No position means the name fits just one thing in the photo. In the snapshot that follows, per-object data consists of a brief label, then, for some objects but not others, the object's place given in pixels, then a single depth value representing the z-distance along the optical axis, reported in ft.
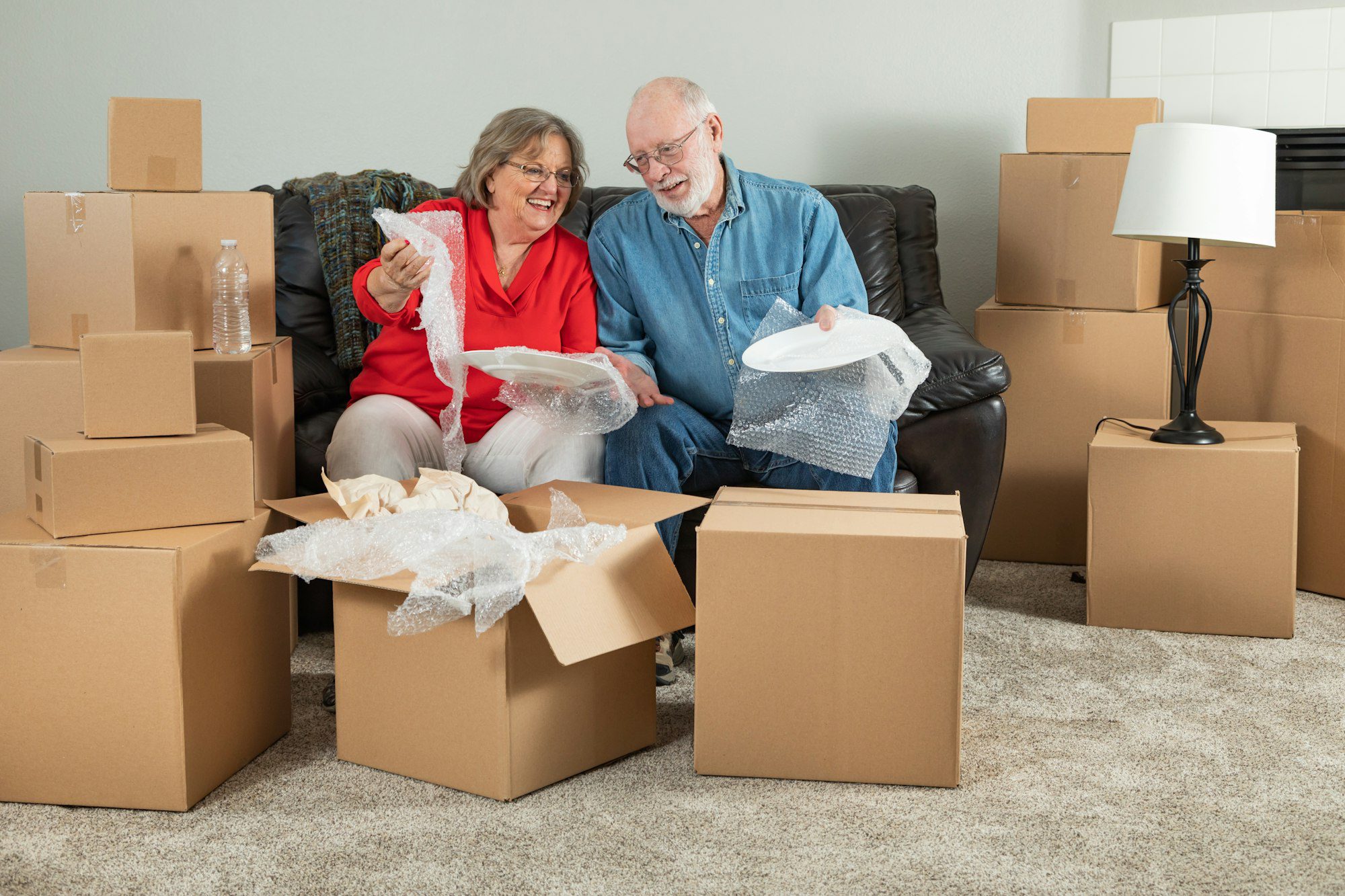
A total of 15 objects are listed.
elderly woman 6.91
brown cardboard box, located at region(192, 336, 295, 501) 6.34
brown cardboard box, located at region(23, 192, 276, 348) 6.36
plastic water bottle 6.53
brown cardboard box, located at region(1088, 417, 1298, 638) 7.33
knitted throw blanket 8.32
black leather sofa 7.37
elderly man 6.88
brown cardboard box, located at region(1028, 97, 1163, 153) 8.79
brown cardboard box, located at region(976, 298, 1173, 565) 8.81
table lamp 7.38
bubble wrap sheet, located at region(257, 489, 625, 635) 4.89
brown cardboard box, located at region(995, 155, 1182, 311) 8.75
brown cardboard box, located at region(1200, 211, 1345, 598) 8.06
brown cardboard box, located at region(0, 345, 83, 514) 6.30
